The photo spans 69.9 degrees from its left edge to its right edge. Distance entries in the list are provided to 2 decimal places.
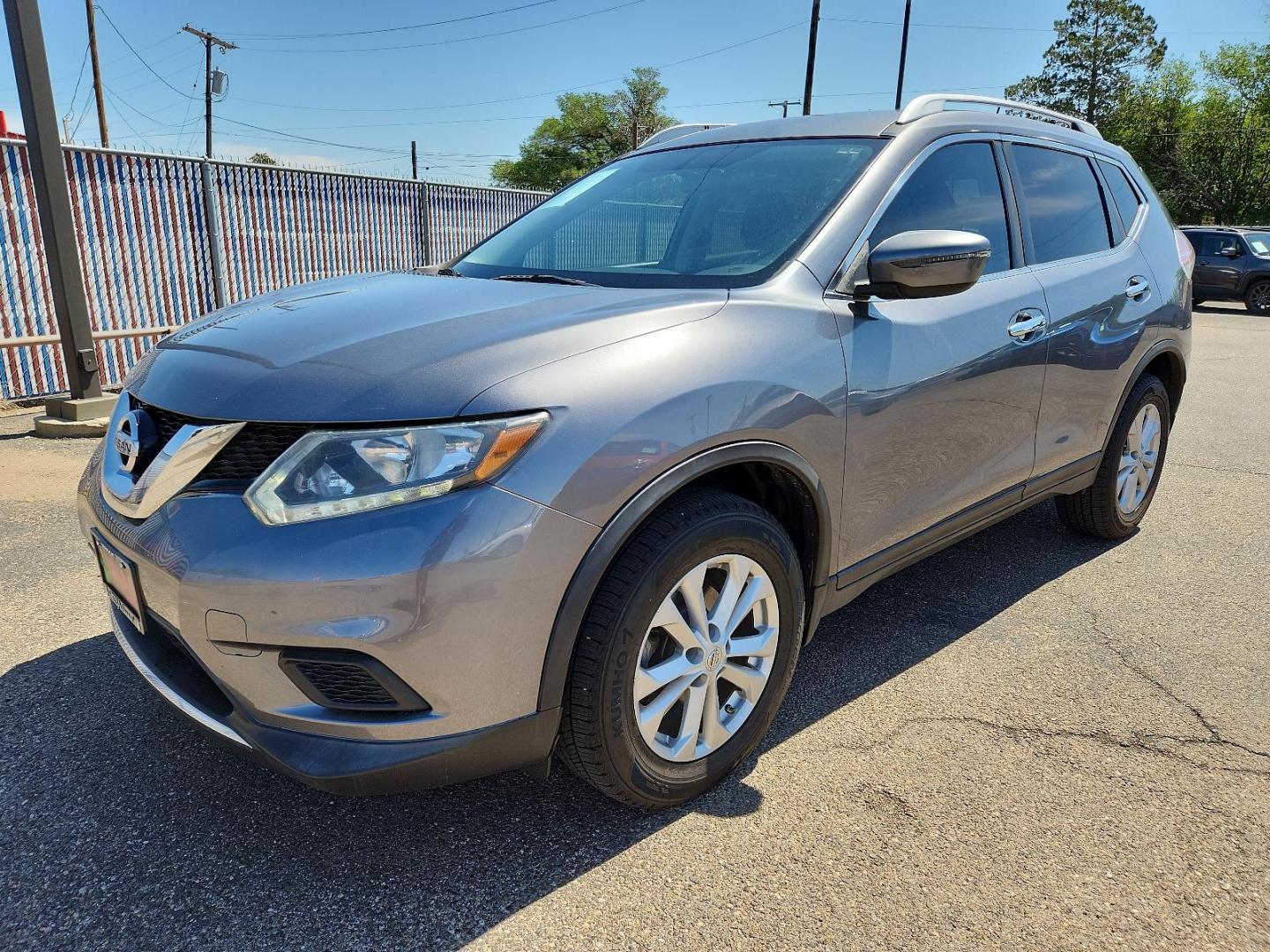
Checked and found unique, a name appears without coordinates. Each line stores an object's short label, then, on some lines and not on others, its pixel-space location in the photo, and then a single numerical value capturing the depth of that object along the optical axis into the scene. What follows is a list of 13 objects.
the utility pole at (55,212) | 5.82
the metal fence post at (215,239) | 8.55
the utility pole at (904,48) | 29.41
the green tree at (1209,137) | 37.12
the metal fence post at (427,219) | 11.45
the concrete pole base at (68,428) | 6.09
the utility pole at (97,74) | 29.95
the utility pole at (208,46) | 42.88
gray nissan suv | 1.75
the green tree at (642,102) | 80.19
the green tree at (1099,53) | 52.50
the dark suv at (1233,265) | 18.78
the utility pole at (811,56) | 25.41
